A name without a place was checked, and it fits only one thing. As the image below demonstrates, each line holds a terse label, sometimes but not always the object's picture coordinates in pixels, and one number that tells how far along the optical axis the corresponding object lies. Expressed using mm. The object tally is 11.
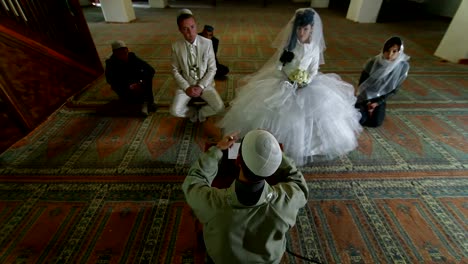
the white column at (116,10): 7850
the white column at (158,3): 10758
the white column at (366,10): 7759
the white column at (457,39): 4527
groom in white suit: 2594
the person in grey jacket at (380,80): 2479
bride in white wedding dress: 2154
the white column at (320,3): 10859
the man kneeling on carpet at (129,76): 2857
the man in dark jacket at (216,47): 3459
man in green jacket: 852
